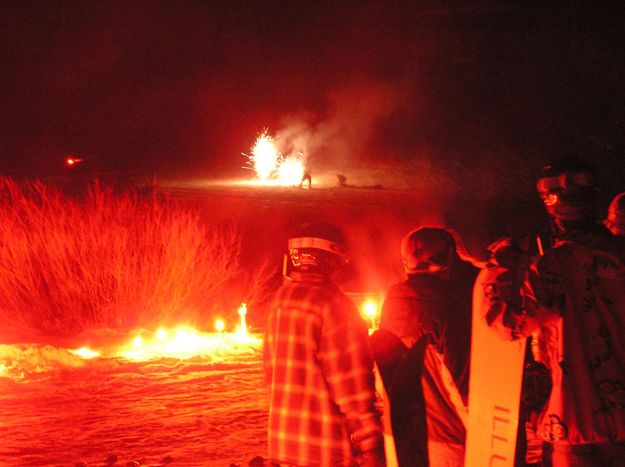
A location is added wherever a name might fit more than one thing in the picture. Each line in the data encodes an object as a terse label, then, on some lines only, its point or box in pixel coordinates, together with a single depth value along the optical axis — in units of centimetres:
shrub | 1342
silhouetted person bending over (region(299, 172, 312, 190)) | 3462
